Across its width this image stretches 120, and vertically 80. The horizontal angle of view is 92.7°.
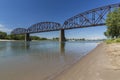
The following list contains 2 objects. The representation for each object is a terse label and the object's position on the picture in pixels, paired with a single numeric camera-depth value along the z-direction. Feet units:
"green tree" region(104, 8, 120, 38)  61.08
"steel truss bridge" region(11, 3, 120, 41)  130.89
